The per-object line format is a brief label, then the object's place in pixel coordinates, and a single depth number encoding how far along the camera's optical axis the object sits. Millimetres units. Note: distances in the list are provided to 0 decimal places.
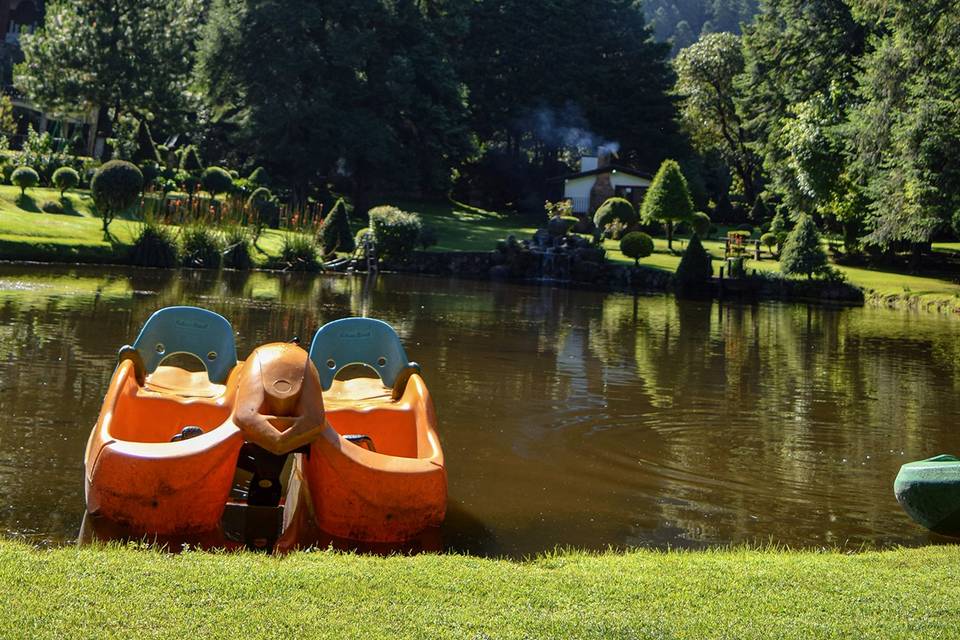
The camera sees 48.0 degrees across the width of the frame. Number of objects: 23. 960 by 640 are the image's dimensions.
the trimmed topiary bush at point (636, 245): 40875
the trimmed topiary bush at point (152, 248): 32188
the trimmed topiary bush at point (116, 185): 31812
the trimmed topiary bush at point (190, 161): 50312
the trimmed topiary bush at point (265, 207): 41812
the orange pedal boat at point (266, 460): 6820
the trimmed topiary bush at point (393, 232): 39531
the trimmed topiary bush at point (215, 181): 45031
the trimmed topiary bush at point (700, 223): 50125
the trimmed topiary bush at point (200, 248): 33188
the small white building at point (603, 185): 58812
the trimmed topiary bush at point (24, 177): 36281
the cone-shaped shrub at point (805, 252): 37062
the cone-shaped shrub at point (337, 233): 39719
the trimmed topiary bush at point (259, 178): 50219
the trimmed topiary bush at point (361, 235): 39906
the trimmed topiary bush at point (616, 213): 49969
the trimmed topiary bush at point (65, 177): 37625
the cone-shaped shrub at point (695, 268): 37156
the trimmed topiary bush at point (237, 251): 34531
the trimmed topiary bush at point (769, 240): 47031
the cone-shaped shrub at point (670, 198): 46188
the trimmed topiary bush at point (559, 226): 42500
